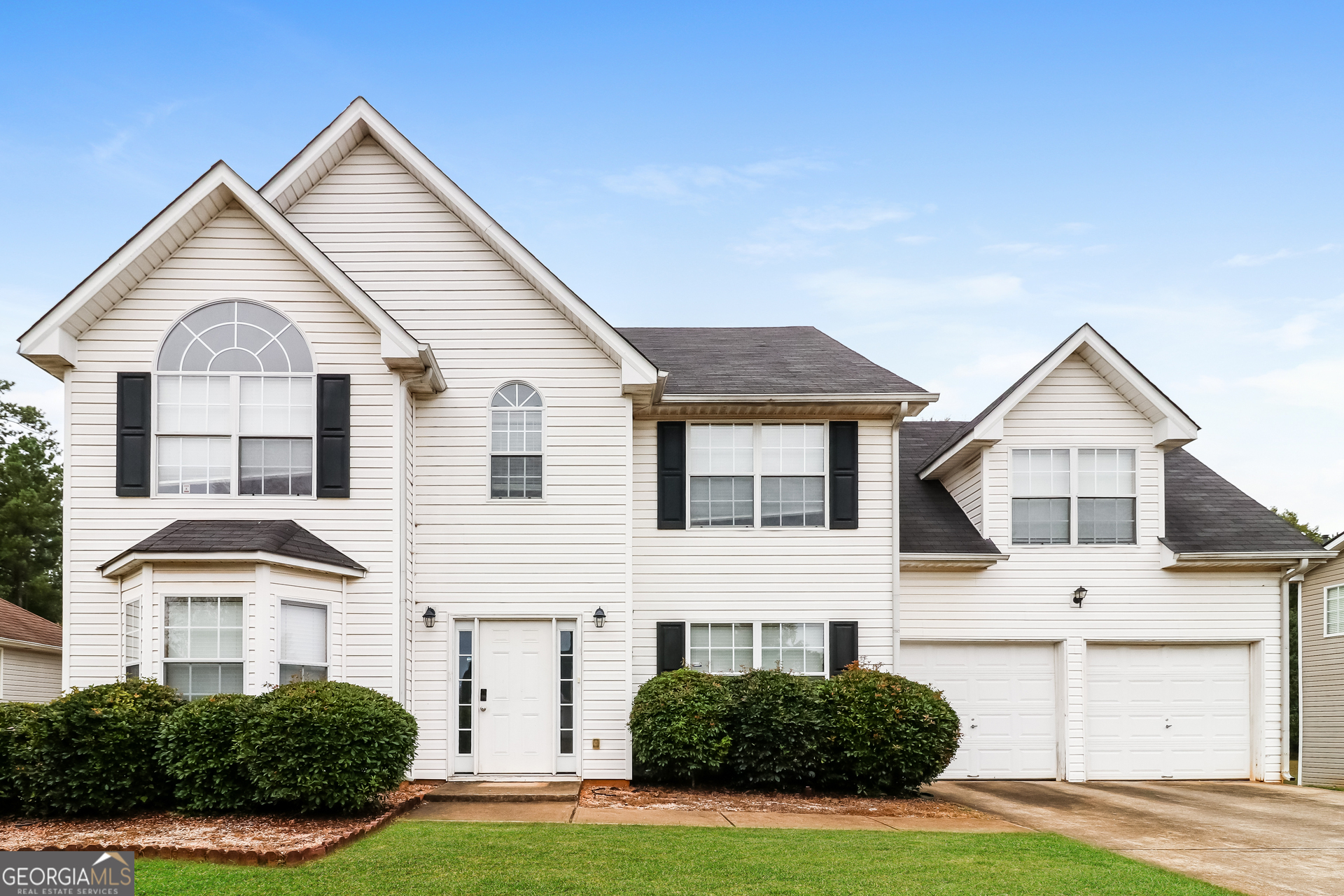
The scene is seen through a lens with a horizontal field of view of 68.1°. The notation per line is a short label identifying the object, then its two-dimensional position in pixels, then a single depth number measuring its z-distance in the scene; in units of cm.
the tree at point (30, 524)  3541
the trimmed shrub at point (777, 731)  1244
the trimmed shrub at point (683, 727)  1236
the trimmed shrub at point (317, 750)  968
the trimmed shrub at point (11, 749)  977
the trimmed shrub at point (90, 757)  964
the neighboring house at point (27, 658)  2153
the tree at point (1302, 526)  3488
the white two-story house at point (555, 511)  1200
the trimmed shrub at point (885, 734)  1236
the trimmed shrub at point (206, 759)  980
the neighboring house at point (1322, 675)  1591
